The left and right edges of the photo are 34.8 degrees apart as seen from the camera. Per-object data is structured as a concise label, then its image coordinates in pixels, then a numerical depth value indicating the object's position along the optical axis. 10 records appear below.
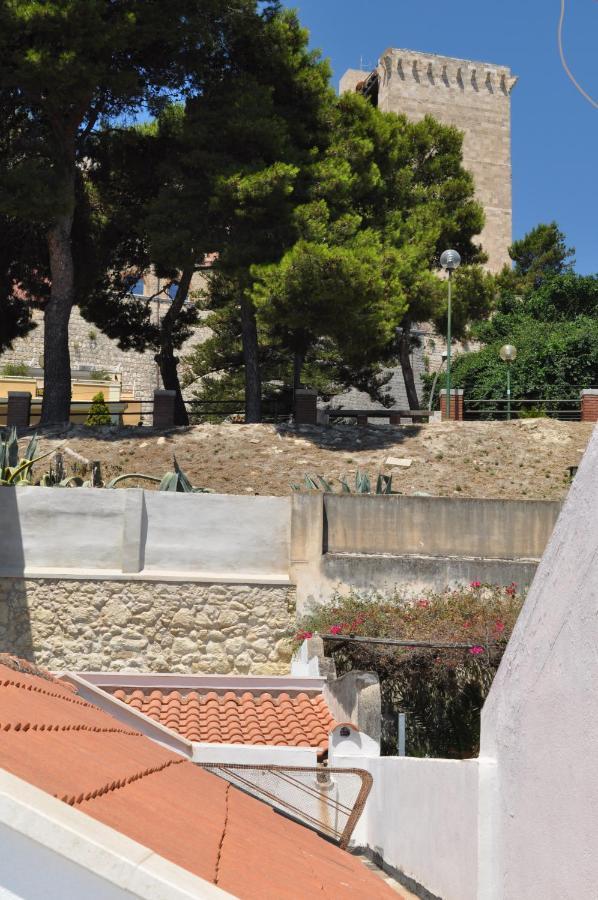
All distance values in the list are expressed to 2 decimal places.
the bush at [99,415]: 28.20
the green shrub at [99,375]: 41.59
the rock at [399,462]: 19.58
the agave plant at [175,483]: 12.52
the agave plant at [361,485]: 13.62
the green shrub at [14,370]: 39.22
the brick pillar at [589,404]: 23.80
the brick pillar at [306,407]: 22.59
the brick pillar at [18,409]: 22.80
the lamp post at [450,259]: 21.33
